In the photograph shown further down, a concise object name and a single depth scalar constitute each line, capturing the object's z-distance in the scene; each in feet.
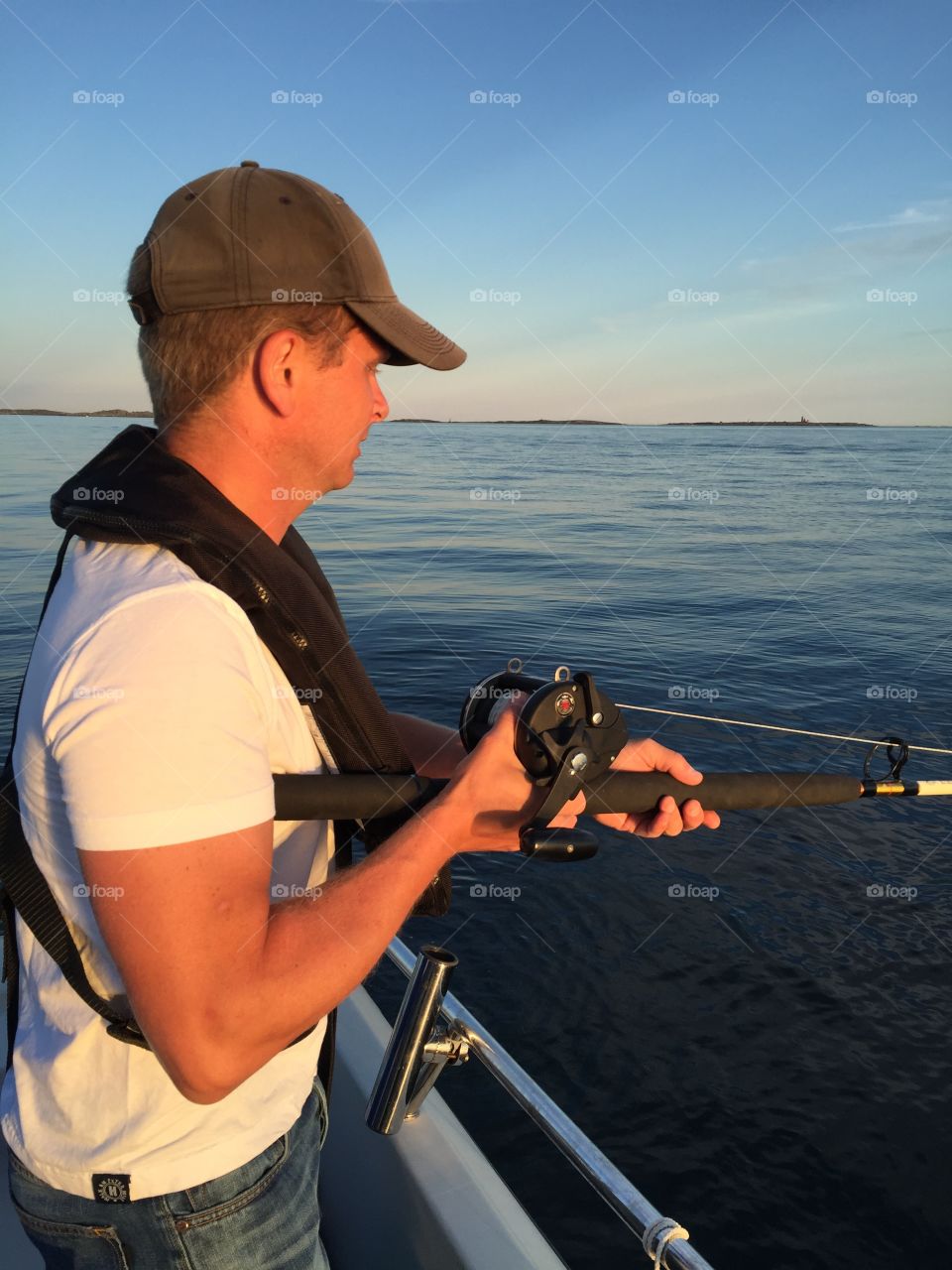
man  3.52
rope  5.90
